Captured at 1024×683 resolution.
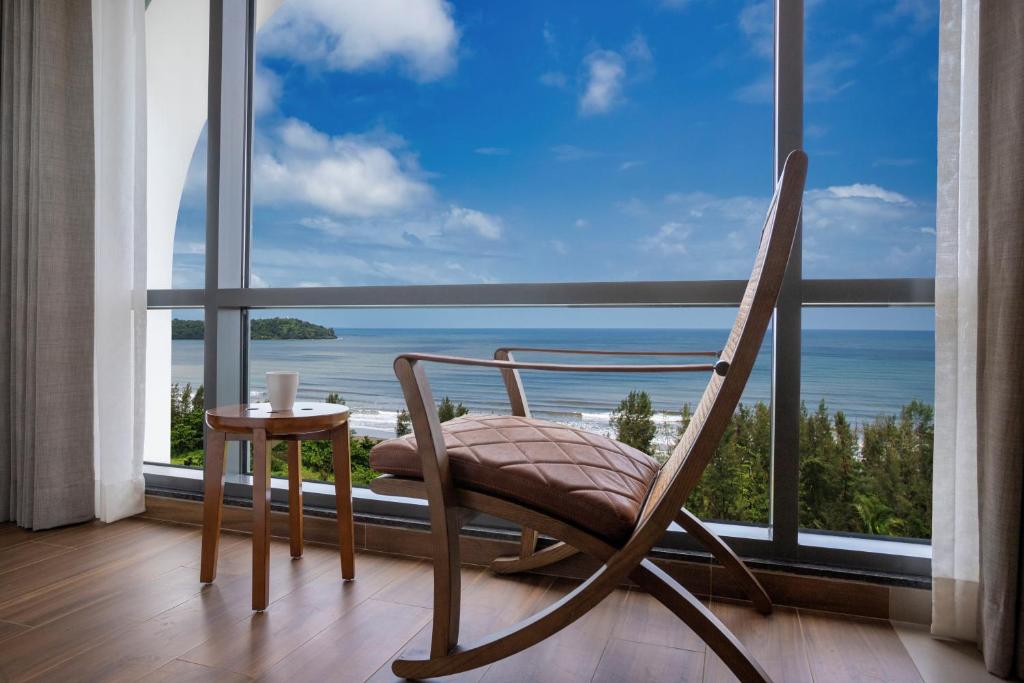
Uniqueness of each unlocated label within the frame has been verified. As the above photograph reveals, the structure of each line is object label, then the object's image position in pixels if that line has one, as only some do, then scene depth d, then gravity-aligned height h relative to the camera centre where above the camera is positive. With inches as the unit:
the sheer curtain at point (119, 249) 83.9 +13.0
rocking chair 36.8 -10.7
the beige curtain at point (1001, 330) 48.2 +0.8
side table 59.5 -14.0
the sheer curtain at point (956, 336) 52.6 +0.3
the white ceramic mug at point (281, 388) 64.6 -5.5
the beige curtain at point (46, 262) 81.8 +10.7
